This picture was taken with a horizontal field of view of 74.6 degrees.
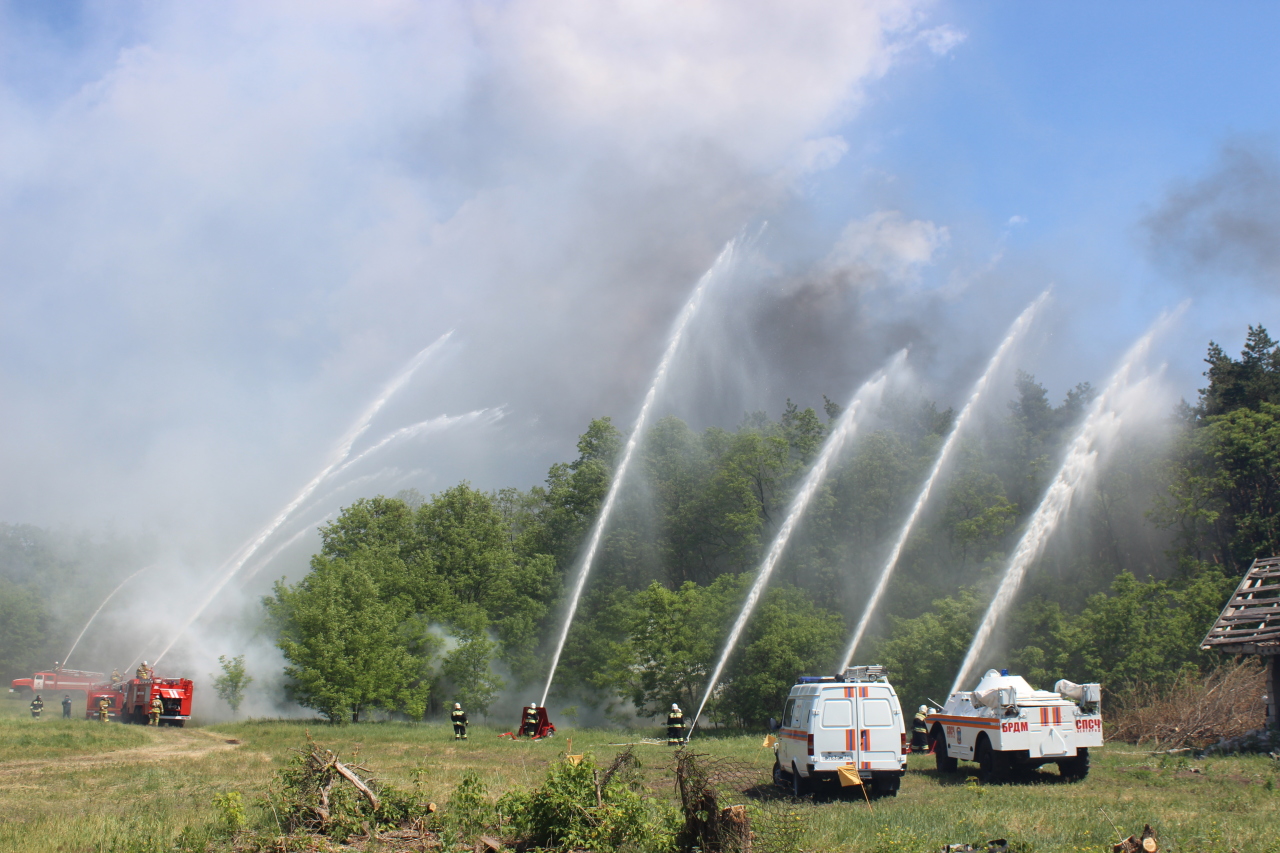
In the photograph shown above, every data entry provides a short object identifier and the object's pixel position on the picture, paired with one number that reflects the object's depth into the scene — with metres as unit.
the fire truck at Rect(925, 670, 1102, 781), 19.30
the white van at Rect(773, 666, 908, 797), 16.97
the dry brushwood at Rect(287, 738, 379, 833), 12.07
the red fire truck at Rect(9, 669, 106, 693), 60.20
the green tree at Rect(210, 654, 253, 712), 45.53
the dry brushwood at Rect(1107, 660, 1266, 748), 25.53
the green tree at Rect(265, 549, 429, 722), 41.16
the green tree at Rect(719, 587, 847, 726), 39.47
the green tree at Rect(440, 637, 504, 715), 48.34
